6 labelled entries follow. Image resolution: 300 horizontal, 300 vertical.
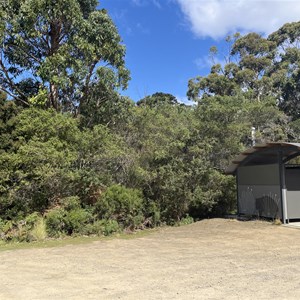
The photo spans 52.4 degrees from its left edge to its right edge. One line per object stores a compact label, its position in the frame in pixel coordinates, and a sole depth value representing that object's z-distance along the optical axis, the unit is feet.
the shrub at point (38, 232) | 34.55
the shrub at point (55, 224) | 36.53
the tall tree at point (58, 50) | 41.58
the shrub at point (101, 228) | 37.57
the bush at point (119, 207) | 40.03
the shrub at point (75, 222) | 37.36
